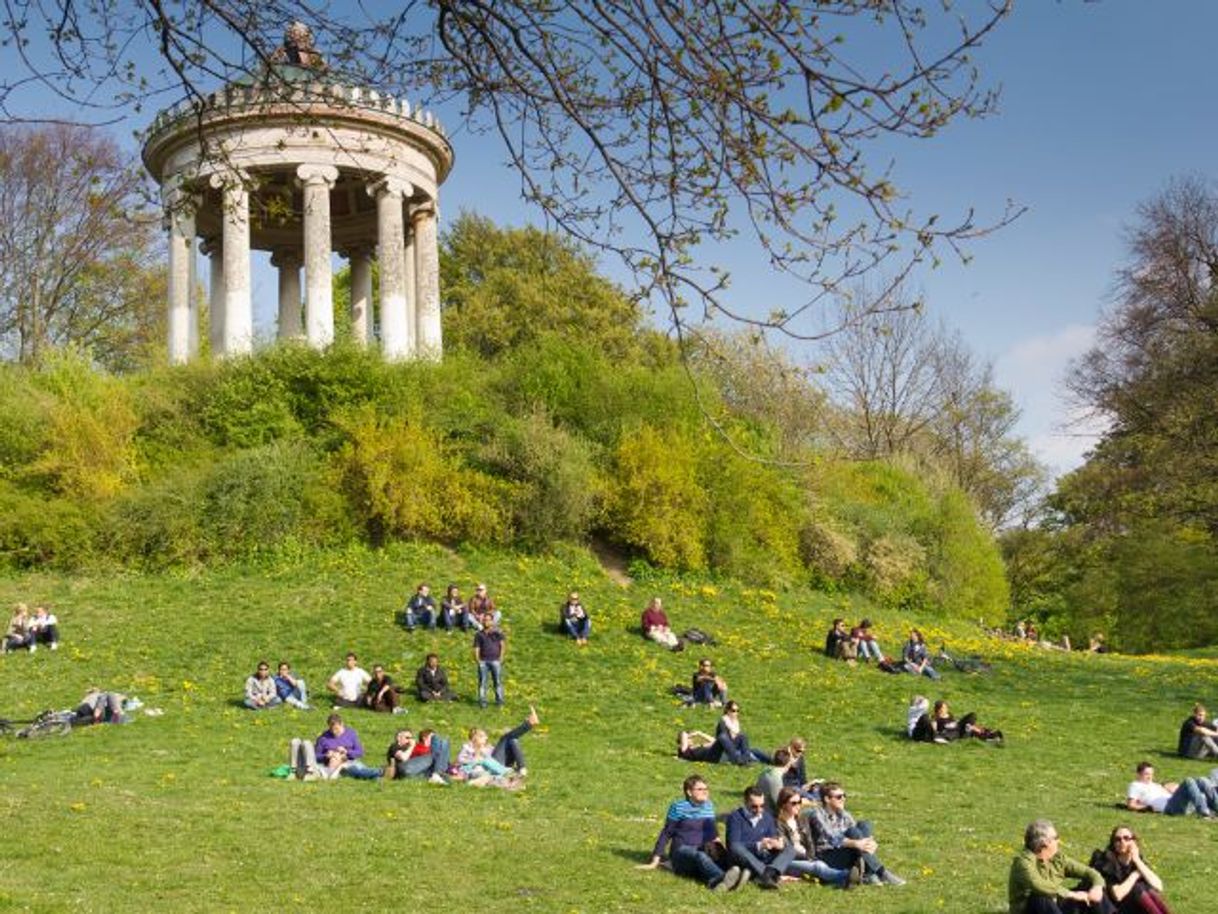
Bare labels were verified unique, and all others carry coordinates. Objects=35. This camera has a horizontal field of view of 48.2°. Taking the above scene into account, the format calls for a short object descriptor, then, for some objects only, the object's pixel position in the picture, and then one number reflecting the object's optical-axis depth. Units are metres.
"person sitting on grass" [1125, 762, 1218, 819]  14.92
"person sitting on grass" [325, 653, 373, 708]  21.02
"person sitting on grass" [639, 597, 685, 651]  26.38
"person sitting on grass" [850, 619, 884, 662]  26.92
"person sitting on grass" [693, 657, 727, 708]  21.94
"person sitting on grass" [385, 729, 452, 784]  15.98
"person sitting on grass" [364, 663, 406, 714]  20.61
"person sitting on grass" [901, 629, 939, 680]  25.77
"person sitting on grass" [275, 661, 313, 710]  20.78
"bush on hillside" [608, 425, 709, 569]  33.06
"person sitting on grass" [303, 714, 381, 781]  15.99
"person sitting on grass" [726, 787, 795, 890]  11.24
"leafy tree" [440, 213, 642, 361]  51.41
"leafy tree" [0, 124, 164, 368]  38.41
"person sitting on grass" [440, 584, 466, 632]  26.20
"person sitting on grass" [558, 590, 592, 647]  26.12
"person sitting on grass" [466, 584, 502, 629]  25.78
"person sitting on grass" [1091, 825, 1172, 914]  9.70
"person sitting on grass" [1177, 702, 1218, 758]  19.11
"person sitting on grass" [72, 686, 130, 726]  19.11
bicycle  18.38
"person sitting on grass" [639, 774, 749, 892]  11.14
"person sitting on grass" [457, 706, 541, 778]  15.88
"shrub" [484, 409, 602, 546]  32.62
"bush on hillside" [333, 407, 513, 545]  31.89
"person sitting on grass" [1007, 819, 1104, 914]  9.36
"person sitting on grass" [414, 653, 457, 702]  21.38
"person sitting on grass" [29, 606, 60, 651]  24.53
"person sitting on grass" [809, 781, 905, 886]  11.19
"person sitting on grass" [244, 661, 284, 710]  20.48
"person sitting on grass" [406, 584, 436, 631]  26.17
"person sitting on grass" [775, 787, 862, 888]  11.23
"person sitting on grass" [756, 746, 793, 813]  12.63
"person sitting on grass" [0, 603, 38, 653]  24.28
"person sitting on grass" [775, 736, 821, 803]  14.41
